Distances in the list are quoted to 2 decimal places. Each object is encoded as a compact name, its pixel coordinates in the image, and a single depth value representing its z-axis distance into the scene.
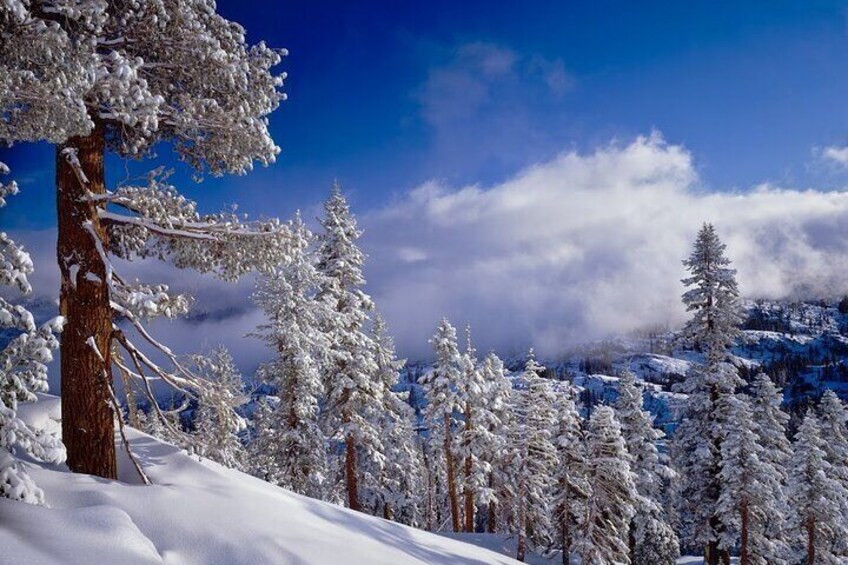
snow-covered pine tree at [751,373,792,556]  28.16
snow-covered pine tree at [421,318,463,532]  32.41
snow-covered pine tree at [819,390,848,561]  36.59
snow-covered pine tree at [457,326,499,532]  32.12
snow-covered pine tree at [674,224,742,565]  22.55
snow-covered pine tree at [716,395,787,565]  23.92
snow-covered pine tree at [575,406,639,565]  28.72
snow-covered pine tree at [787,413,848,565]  33.84
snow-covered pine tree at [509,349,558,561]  30.05
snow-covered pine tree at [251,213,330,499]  23.12
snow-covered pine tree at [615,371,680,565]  34.25
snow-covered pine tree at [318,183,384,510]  24.11
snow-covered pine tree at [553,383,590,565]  31.08
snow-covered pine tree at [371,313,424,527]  29.45
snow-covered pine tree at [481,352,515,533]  33.16
